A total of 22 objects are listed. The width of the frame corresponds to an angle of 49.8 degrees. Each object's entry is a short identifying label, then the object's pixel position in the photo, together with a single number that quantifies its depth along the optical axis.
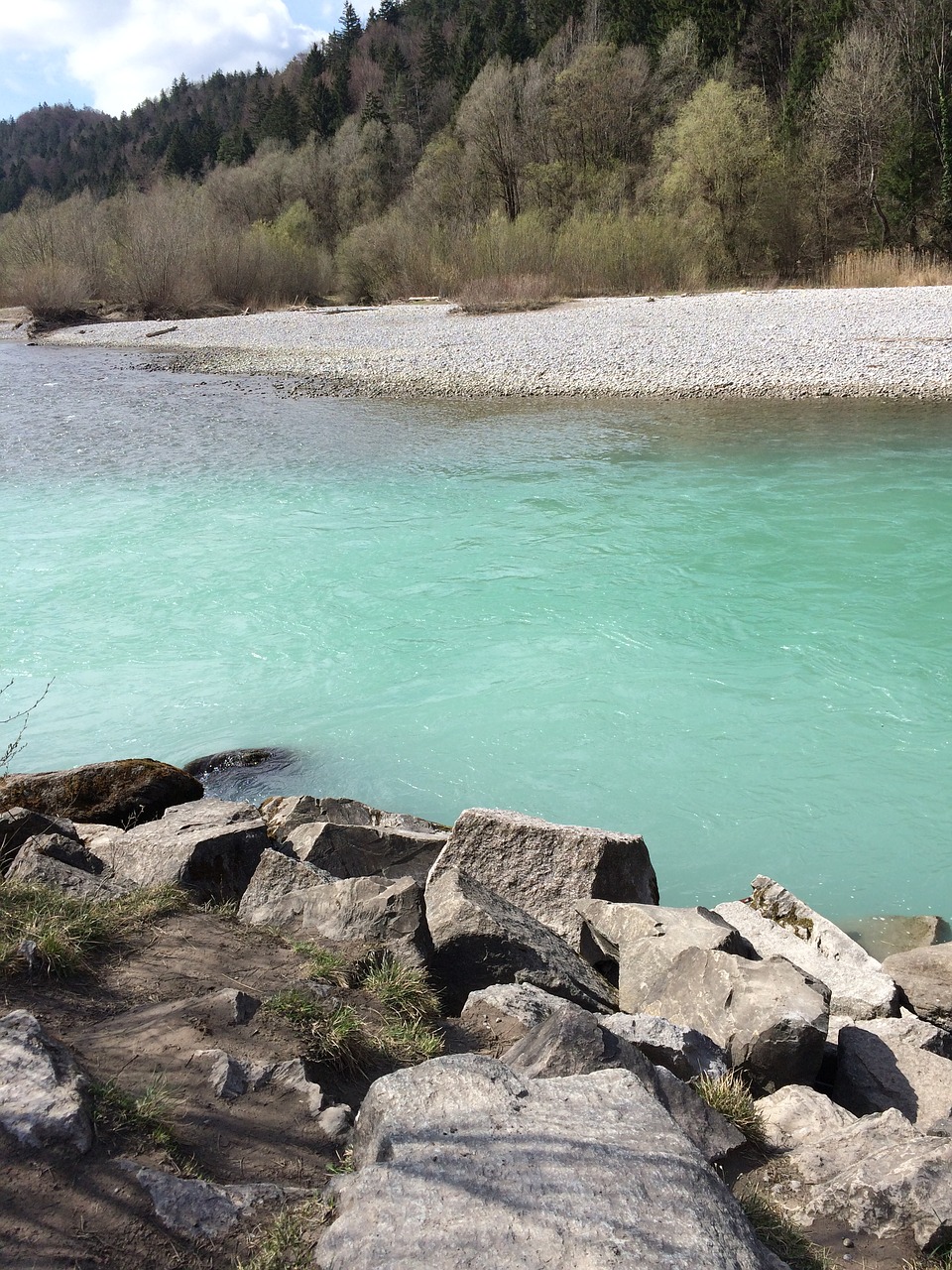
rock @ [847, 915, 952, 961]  4.79
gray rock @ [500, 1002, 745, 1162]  2.76
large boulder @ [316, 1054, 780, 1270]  1.98
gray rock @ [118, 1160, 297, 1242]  2.09
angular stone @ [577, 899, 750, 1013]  3.92
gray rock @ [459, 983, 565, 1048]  3.21
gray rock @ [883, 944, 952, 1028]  4.01
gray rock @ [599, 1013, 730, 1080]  3.15
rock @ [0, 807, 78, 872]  4.38
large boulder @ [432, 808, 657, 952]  4.50
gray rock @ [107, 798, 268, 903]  4.09
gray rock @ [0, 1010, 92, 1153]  2.20
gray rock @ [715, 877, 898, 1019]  3.99
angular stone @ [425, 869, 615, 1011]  3.56
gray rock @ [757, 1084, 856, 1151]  2.99
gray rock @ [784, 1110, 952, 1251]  2.49
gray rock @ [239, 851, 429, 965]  3.54
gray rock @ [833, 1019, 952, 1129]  3.33
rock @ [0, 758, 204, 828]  5.43
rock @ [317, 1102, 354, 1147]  2.51
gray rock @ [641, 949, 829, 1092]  3.34
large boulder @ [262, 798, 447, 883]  4.62
